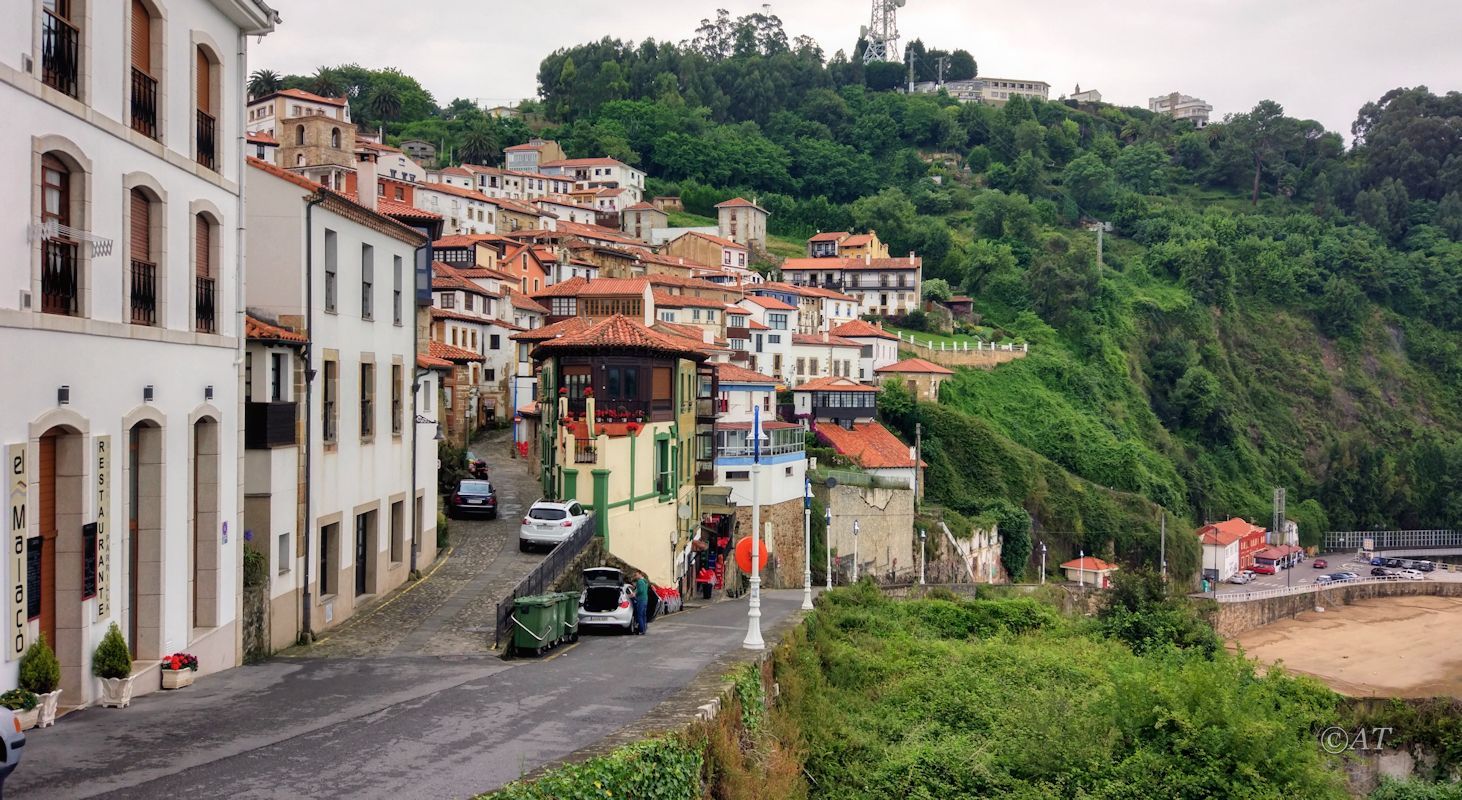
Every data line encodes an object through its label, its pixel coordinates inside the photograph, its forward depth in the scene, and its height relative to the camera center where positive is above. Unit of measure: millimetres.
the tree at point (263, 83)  120312 +34707
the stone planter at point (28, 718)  12711 -3166
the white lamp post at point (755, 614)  20542 -3398
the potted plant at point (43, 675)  13008 -2762
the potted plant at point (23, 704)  12531 -2981
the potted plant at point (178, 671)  16219 -3394
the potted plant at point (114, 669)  14586 -3016
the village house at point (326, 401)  20531 +402
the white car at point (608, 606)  23578 -3733
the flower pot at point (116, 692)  14711 -3321
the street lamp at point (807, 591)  28622 -4186
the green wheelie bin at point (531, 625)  20297 -3505
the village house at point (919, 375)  82750 +2891
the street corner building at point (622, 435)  34062 -476
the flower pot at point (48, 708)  13141 -3156
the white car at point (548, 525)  30719 -2733
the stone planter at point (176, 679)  16219 -3494
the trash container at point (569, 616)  21906 -3668
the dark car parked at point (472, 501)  36062 -2455
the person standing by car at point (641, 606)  23891 -3773
